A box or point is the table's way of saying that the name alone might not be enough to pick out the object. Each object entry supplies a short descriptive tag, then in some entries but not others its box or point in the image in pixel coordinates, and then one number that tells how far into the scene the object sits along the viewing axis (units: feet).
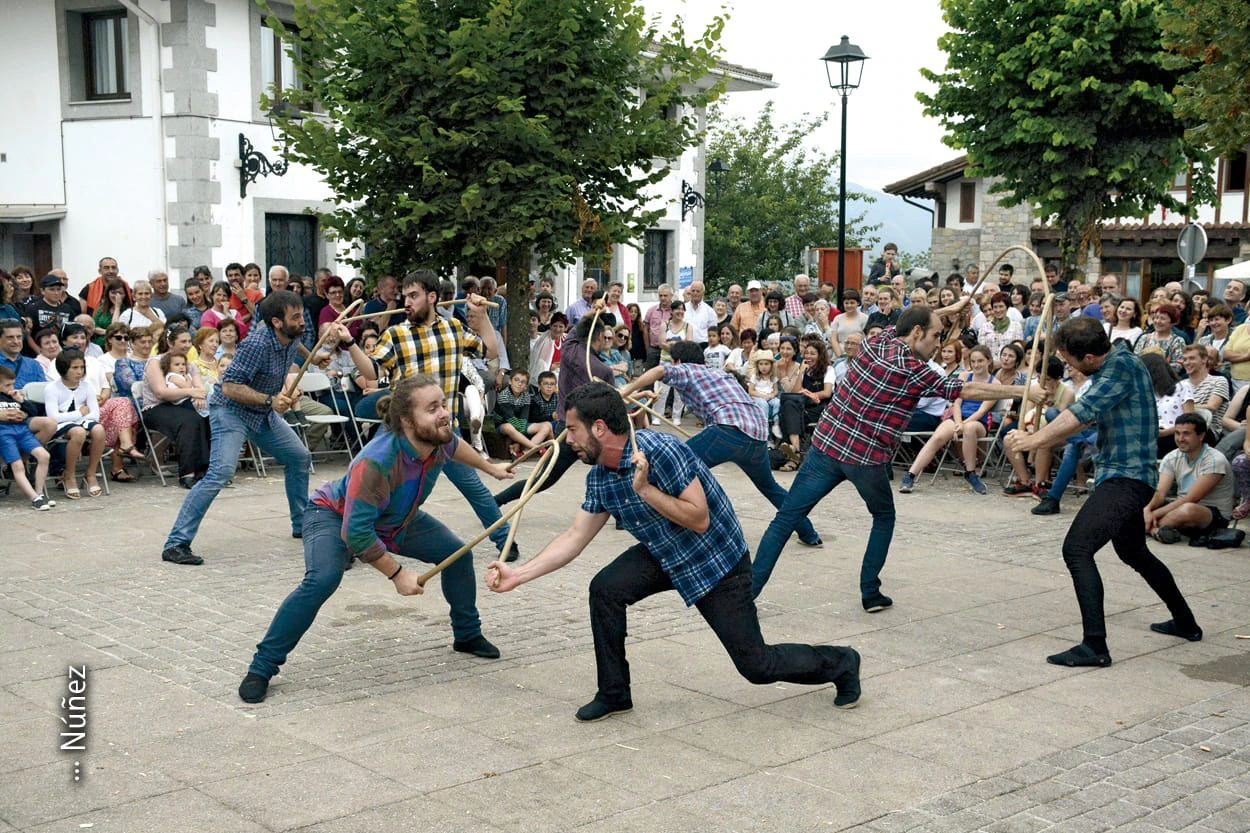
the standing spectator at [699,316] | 57.52
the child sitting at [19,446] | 36.04
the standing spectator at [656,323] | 58.13
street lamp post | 61.26
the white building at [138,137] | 63.93
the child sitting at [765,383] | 47.11
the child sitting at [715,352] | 53.65
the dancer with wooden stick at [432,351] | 29.27
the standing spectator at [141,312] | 45.06
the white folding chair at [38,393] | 37.86
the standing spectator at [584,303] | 56.90
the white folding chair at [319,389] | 43.62
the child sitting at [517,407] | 45.78
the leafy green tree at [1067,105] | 68.13
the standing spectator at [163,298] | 49.32
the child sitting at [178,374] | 40.75
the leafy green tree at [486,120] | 44.34
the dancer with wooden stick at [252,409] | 29.68
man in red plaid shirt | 25.35
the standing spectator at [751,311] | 56.95
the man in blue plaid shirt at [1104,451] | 22.31
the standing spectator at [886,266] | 69.51
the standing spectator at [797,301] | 58.08
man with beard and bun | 19.49
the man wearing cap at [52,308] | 43.93
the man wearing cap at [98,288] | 48.21
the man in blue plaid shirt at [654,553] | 17.90
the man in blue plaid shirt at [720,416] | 28.84
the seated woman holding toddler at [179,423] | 40.16
